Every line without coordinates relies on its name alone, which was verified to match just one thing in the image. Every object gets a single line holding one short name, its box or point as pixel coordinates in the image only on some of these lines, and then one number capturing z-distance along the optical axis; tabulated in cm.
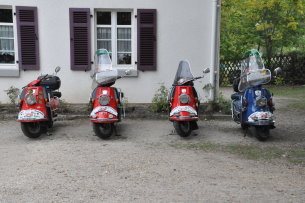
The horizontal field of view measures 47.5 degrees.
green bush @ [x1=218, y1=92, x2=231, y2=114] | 878
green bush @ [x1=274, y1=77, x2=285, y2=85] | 1634
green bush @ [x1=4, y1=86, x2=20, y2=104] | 888
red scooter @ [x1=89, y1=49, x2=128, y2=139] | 627
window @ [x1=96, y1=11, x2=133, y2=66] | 936
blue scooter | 620
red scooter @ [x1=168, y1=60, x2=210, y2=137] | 635
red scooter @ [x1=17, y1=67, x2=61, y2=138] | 630
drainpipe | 904
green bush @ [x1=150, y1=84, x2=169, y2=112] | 872
